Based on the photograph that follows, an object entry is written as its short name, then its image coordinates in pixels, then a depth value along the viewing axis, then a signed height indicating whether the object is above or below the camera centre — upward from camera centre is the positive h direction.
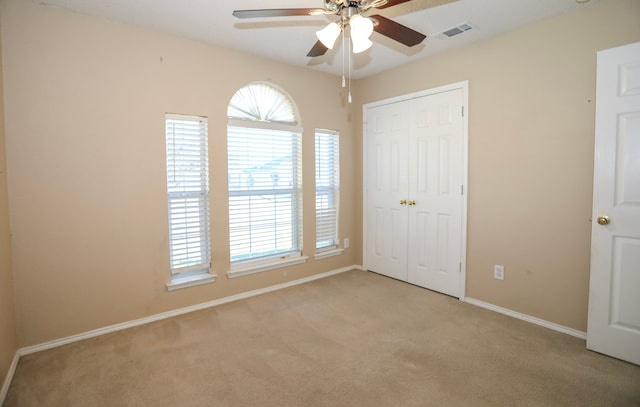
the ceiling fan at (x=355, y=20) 1.67 +0.90
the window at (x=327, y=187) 3.96 -0.04
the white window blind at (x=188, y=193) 2.91 -0.07
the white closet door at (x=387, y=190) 3.76 -0.08
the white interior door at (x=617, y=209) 2.13 -0.19
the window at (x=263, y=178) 3.29 +0.07
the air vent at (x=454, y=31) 2.70 +1.31
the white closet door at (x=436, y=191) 3.26 -0.09
